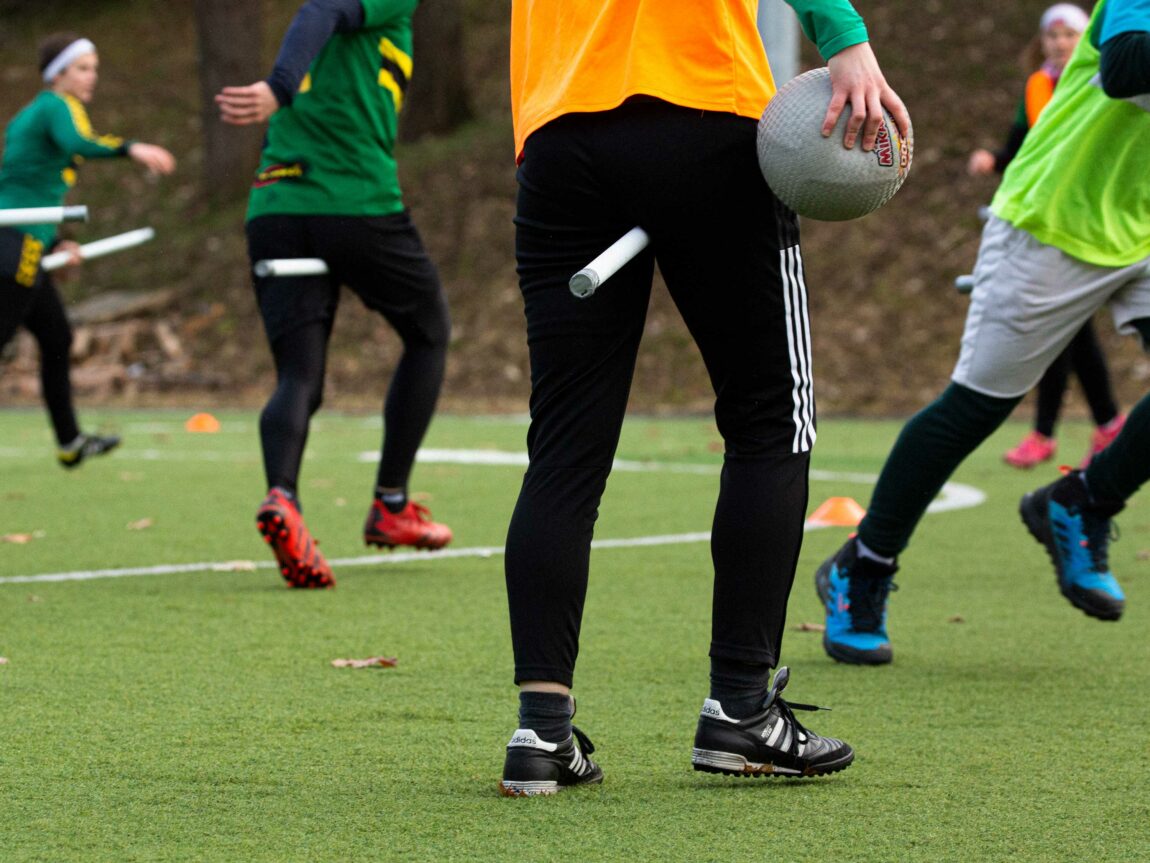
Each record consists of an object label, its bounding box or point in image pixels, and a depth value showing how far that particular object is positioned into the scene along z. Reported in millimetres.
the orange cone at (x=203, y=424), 28719
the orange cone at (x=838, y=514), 15477
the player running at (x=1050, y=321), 8812
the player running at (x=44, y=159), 17516
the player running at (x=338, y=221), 12094
